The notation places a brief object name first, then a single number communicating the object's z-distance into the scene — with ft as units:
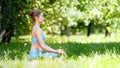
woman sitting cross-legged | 35.24
